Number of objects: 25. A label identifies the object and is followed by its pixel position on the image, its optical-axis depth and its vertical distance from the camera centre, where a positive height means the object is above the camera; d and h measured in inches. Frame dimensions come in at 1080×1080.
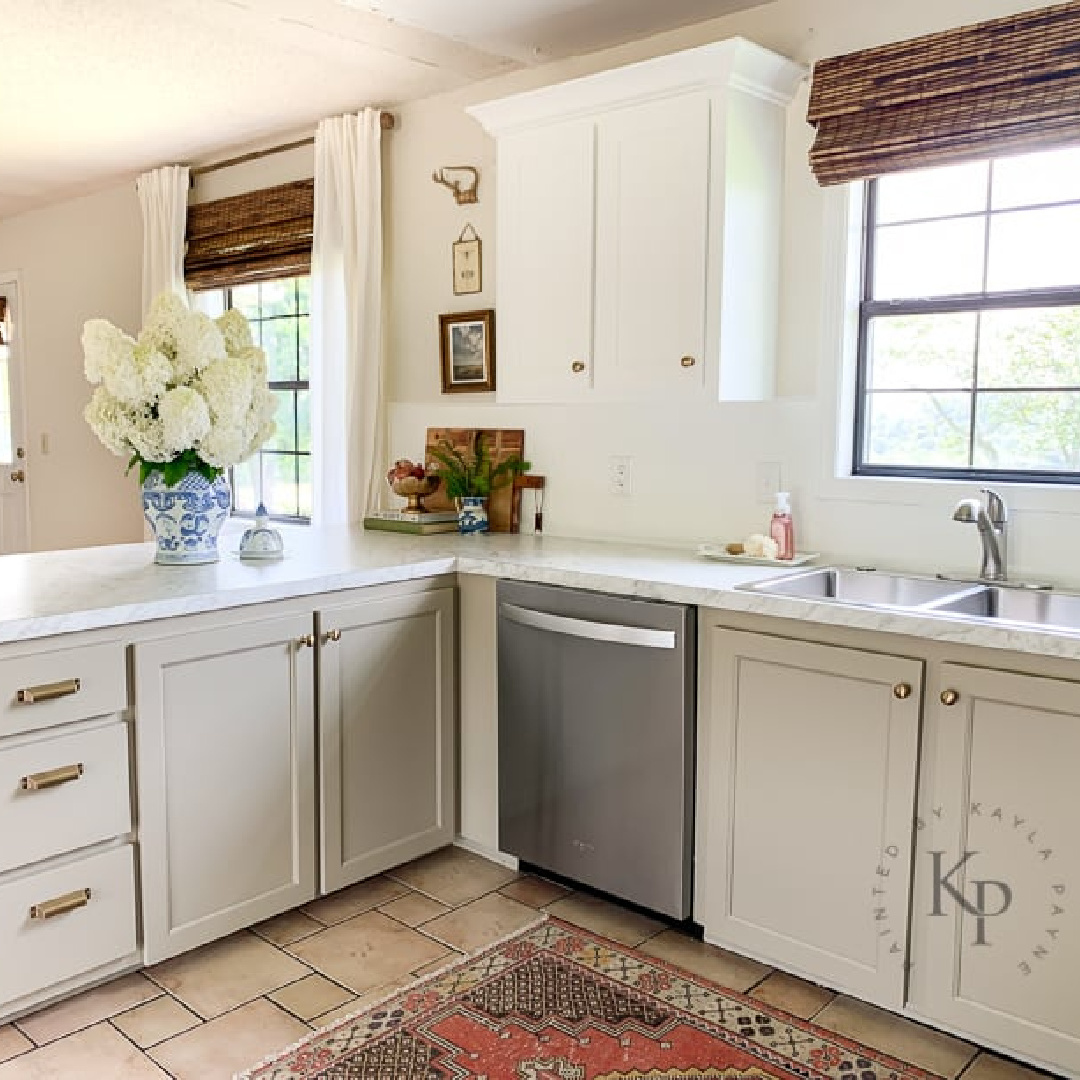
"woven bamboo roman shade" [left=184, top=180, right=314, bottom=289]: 163.9 +30.7
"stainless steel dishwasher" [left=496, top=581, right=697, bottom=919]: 95.7 -29.1
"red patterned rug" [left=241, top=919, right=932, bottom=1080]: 80.0 -47.4
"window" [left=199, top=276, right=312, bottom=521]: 177.0 +6.5
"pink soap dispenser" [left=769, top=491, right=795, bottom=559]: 108.0 -9.6
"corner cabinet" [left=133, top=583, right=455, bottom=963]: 90.4 -30.3
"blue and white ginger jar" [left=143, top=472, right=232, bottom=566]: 104.5 -8.6
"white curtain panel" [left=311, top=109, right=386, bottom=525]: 150.0 +15.9
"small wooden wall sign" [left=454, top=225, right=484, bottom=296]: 140.5 +21.9
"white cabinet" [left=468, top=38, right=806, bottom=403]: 102.7 +21.1
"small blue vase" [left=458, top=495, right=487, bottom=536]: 134.7 -10.6
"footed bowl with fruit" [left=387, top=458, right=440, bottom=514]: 137.7 -6.8
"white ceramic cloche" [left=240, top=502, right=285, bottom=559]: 110.3 -11.9
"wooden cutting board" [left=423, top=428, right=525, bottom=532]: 136.8 -2.4
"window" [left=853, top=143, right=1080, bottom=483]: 97.0 +10.9
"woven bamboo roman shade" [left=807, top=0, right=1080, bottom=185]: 89.4 +30.4
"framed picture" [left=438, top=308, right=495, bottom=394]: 139.6 +10.6
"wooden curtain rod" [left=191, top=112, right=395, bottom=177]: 148.3 +43.6
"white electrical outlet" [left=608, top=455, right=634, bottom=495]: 125.5 -4.9
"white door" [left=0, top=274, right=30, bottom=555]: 233.9 -1.2
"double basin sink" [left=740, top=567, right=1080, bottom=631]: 91.4 -14.3
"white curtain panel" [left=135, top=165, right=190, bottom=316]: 183.3 +34.9
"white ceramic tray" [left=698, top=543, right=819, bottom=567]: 105.7 -12.4
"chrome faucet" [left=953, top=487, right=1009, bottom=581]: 93.9 -8.3
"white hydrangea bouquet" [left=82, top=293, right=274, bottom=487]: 98.9 +3.1
